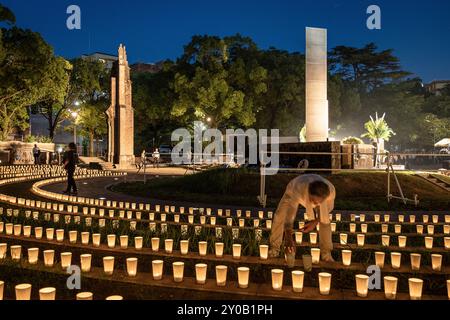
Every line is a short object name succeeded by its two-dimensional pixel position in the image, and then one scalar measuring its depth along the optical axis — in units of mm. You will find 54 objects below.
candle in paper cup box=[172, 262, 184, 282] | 3918
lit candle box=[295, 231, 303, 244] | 5844
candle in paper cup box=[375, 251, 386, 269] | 4617
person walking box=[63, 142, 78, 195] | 11533
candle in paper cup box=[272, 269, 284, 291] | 3699
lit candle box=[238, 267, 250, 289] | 3789
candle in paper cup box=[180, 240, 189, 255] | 5027
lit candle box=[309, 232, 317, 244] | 5780
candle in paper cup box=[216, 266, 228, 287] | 3809
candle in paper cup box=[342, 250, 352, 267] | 4617
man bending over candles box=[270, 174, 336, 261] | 4207
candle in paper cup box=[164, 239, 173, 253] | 5086
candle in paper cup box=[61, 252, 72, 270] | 4266
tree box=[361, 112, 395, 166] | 26112
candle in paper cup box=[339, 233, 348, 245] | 5883
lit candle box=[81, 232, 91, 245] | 5504
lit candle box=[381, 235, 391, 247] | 5793
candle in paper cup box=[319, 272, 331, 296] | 3621
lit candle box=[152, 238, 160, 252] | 5199
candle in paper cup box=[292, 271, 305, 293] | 3641
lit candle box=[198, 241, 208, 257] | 4969
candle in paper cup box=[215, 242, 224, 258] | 4966
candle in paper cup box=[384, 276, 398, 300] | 3531
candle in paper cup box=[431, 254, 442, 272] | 4531
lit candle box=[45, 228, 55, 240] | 5695
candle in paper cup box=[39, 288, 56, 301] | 2910
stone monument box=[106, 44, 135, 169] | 27844
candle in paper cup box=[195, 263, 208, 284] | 3844
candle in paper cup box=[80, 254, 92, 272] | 4192
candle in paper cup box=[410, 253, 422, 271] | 4500
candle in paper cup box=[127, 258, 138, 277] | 4039
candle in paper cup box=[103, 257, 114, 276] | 4109
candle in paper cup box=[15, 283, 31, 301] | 2996
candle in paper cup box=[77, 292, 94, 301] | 2857
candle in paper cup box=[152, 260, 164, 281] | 3942
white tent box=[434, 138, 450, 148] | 31359
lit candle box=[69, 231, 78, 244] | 5473
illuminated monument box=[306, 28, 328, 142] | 17875
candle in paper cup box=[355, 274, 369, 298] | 3574
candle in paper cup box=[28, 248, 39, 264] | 4457
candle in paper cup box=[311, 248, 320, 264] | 4738
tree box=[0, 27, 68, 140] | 26781
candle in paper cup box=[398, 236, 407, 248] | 5617
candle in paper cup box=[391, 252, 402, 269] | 4563
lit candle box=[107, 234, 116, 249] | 5273
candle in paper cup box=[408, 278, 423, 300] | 3467
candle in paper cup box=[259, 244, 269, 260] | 4814
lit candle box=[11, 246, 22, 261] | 4531
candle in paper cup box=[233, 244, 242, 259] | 4850
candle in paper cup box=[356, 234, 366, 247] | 5684
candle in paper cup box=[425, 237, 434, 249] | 5641
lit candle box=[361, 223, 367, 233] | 6741
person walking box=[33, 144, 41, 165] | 24016
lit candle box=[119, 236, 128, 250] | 5273
